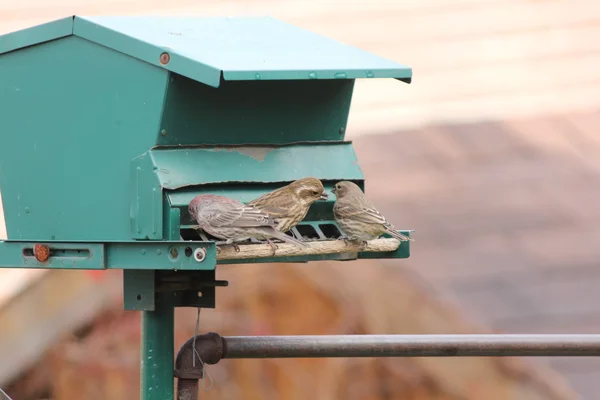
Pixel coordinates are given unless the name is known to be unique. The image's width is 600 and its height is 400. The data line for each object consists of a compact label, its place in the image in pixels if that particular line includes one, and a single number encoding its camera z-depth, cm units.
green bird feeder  1240
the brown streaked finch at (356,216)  1325
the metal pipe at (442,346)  1212
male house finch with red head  1230
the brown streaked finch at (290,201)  1283
